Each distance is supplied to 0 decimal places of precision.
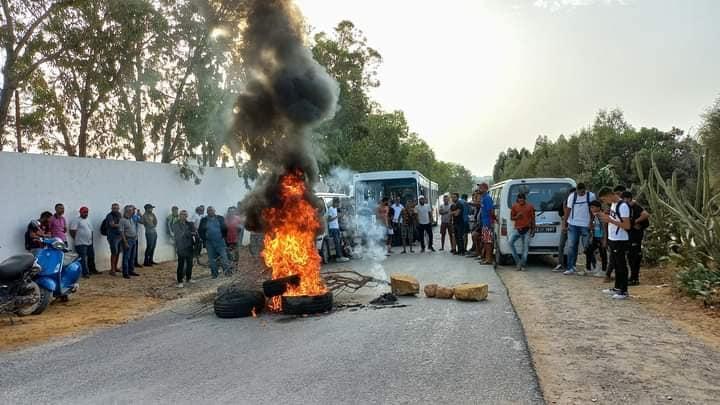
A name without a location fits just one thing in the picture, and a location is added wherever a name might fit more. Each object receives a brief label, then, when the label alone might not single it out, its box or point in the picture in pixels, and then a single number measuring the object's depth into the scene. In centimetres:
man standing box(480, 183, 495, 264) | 1285
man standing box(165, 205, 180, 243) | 1551
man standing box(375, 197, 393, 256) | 1644
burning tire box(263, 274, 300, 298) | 796
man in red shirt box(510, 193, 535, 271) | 1143
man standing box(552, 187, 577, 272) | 1134
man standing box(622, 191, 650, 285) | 878
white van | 1192
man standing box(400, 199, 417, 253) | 1659
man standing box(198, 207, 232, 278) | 1173
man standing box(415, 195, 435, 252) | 1639
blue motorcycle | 905
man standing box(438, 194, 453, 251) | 1627
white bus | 2105
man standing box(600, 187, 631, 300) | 827
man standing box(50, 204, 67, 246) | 1120
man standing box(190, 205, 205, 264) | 1287
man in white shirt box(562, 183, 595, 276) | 1076
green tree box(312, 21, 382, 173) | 2582
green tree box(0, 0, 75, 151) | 1364
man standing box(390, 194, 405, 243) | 1689
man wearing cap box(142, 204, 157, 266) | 1462
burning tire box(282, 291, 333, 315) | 765
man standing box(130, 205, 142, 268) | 1373
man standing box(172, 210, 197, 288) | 1141
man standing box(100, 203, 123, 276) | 1262
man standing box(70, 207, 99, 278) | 1202
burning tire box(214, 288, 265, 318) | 777
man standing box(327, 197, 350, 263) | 1461
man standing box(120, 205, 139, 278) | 1277
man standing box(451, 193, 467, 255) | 1510
